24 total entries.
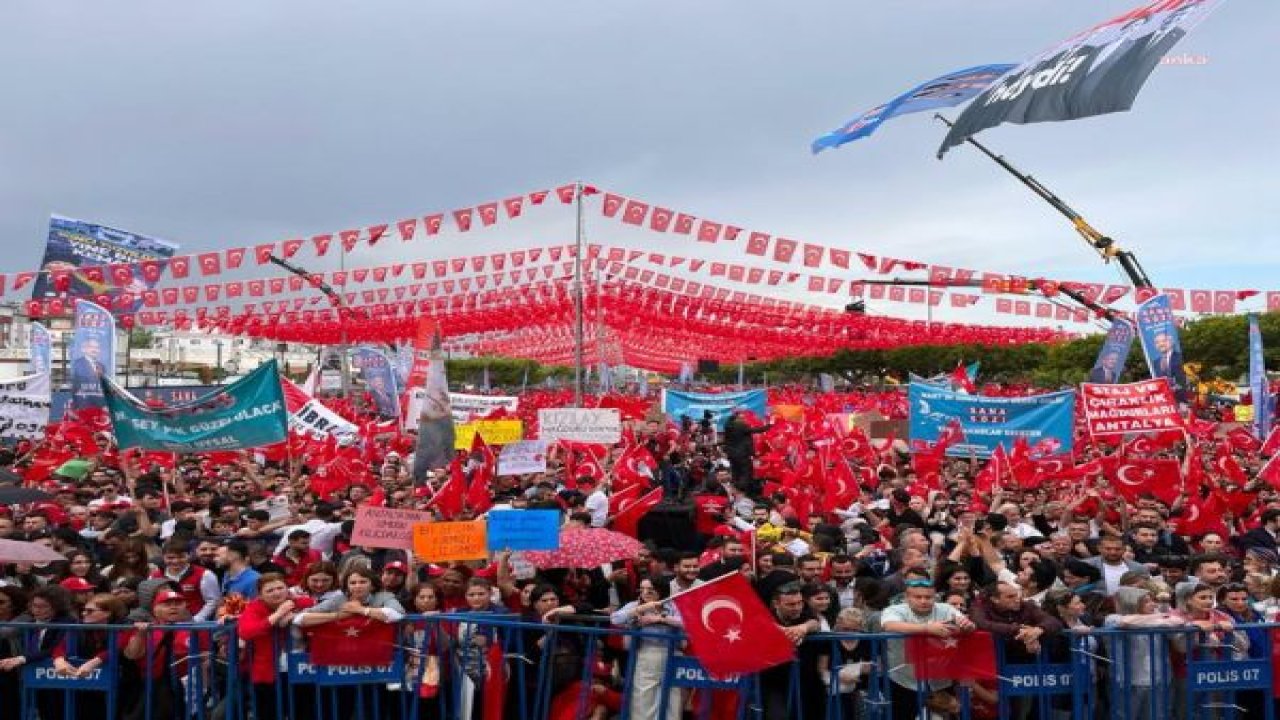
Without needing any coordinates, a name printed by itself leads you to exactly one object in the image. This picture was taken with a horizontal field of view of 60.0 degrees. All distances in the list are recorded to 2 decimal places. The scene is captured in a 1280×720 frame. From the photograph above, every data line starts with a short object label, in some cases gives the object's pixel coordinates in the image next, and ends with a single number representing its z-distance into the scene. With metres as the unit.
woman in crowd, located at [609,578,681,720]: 5.81
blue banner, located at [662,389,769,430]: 24.91
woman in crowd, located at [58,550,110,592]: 7.41
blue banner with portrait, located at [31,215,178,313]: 57.34
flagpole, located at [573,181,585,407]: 23.75
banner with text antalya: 12.94
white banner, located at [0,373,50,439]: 16.39
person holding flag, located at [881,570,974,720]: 5.68
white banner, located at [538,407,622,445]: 15.09
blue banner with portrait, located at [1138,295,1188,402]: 20.33
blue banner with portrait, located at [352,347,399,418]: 22.85
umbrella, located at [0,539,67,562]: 7.43
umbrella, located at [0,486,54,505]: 9.98
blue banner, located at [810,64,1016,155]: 11.20
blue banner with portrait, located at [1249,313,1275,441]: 17.62
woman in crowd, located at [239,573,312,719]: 5.85
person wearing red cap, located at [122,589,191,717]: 6.02
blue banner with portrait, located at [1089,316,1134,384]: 21.70
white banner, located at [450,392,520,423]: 17.86
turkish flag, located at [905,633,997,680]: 5.71
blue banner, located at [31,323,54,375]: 25.88
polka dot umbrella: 7.16
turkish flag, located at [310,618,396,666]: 5.87
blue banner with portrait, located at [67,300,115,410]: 21.66
